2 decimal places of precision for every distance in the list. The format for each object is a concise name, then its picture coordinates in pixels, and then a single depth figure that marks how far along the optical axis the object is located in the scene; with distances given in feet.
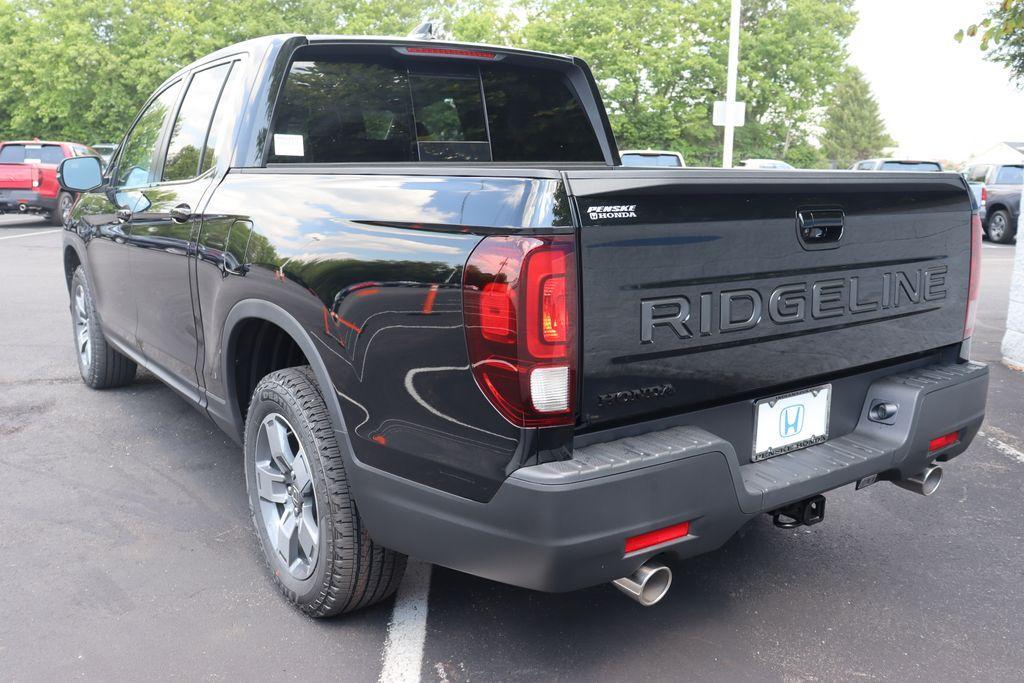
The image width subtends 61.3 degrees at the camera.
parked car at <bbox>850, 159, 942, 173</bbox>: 61.15
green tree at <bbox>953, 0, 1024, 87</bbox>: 18.26
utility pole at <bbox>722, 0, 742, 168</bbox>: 60.13
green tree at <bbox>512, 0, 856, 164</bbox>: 111.04
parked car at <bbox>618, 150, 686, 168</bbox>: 50.73
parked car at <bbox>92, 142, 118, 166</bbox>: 82.89
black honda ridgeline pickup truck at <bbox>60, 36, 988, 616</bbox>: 6.84
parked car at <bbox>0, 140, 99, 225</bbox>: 59.52
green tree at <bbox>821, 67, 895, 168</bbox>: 334.44
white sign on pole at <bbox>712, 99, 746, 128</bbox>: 59.82
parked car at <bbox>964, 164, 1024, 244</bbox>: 63.26
